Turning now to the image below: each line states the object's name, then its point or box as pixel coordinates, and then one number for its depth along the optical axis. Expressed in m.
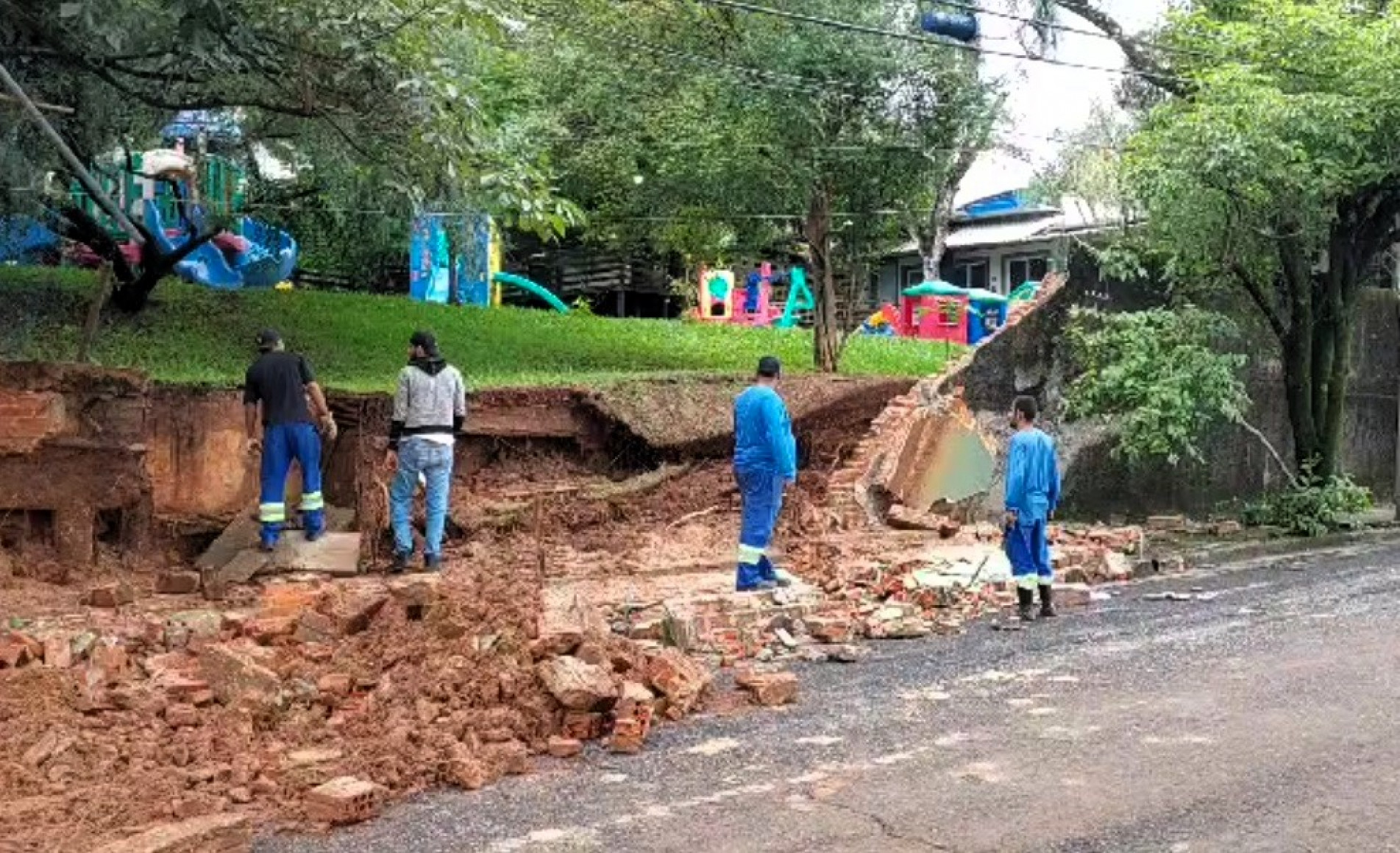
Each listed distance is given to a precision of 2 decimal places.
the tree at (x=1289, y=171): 13.40
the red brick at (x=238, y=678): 6.53
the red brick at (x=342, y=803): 5.34
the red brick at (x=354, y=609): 7.70
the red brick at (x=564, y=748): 6.34
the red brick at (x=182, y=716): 6.23
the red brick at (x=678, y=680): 7.09
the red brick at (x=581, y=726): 6.59
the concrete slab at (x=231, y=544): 10.52
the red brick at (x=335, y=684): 6.79
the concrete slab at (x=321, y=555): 10.33
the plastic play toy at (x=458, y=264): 12.18
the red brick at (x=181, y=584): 10.01
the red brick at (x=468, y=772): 5.85
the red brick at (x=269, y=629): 7.65
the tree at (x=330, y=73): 8.34
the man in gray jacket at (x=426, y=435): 10.05
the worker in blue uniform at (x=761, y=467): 10.14
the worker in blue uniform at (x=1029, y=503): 10.07
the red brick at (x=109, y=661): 6.77
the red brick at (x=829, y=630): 9.24
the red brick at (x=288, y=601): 8.20
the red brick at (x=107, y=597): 9.14
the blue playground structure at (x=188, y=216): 14.34
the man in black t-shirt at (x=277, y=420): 10.21
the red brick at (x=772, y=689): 7.37
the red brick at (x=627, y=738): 6.46
